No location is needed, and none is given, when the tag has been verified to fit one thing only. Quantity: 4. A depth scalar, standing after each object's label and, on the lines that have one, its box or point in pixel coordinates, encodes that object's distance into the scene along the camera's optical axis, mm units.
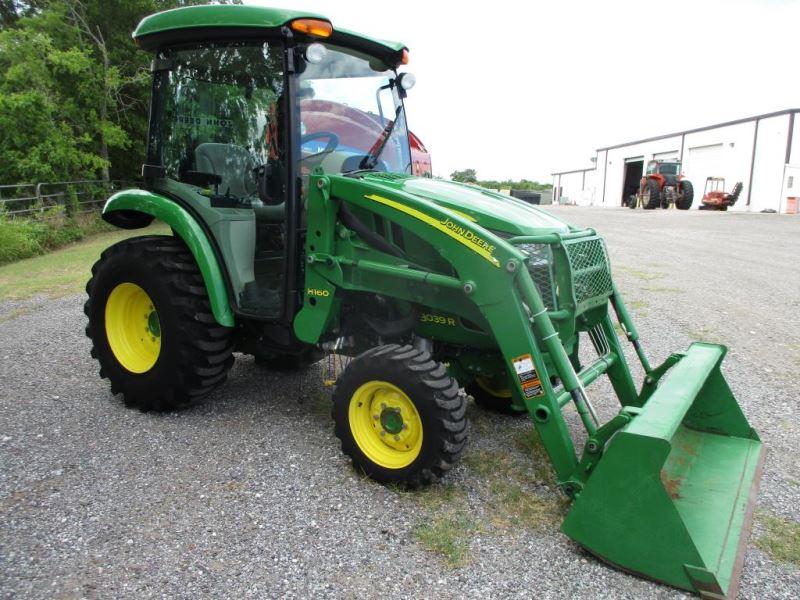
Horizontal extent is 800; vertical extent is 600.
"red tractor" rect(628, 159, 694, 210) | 26609
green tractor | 2697
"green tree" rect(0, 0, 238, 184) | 15852
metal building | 26875
